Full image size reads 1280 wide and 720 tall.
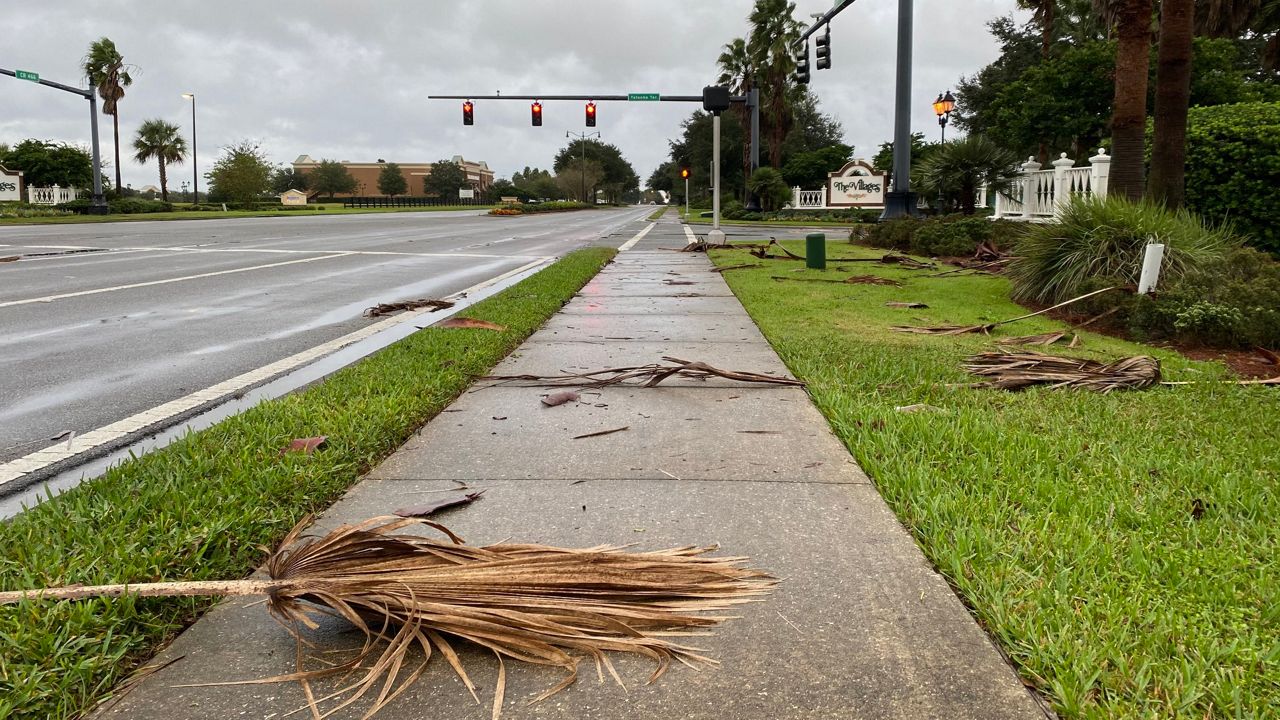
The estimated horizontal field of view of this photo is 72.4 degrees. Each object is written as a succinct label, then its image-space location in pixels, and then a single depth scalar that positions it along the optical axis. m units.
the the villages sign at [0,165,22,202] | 63.81
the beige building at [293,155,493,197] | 143.88
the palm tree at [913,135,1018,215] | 18.20
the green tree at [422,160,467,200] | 139.38
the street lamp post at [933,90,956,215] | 35.78
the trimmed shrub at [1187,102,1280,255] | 10.51
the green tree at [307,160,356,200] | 124.44
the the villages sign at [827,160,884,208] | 43.59
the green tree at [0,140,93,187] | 72.19
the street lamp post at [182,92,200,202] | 67.81
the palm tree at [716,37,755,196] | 54.91
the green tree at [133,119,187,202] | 87.50
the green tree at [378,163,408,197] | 128.38
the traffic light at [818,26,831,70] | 24.16
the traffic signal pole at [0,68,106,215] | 33.38
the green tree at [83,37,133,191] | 64.56
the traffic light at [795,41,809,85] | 26.81
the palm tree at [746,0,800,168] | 50.19
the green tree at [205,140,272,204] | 68.06
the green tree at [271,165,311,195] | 130.50
